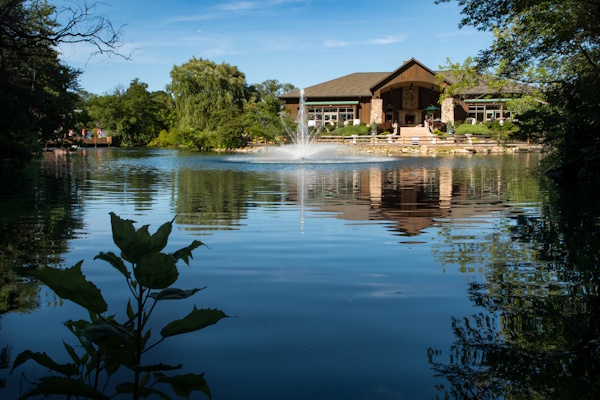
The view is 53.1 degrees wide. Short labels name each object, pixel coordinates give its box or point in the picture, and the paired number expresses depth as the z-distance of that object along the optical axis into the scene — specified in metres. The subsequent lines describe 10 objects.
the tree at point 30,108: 19.33
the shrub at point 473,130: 54.72
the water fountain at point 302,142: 44.09
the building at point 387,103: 62.22
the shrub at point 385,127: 60.47
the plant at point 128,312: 2.35
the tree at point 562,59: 14.50
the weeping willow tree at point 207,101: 58.25
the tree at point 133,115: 79.31
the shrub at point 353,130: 58.50
